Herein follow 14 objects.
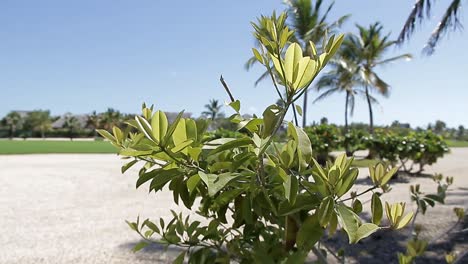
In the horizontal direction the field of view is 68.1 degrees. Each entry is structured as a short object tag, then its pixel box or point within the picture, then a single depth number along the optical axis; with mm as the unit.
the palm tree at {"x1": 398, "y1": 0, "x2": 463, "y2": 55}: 8641
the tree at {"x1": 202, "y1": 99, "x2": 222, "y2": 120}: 58869
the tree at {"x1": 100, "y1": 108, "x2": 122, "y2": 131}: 58078
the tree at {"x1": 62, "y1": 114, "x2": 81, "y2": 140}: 55625
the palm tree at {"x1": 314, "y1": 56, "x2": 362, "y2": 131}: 20944
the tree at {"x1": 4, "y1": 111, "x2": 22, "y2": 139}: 55844
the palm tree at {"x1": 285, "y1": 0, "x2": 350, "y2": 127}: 19802
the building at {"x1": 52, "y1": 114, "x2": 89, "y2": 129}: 65625
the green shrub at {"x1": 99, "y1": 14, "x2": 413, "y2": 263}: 566
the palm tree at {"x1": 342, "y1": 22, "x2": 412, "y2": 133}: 23422
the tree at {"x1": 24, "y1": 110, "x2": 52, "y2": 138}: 58094
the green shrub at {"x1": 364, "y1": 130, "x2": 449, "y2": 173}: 9570
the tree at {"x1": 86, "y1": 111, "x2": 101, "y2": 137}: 61322
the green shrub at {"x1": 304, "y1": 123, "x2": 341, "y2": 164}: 10523
